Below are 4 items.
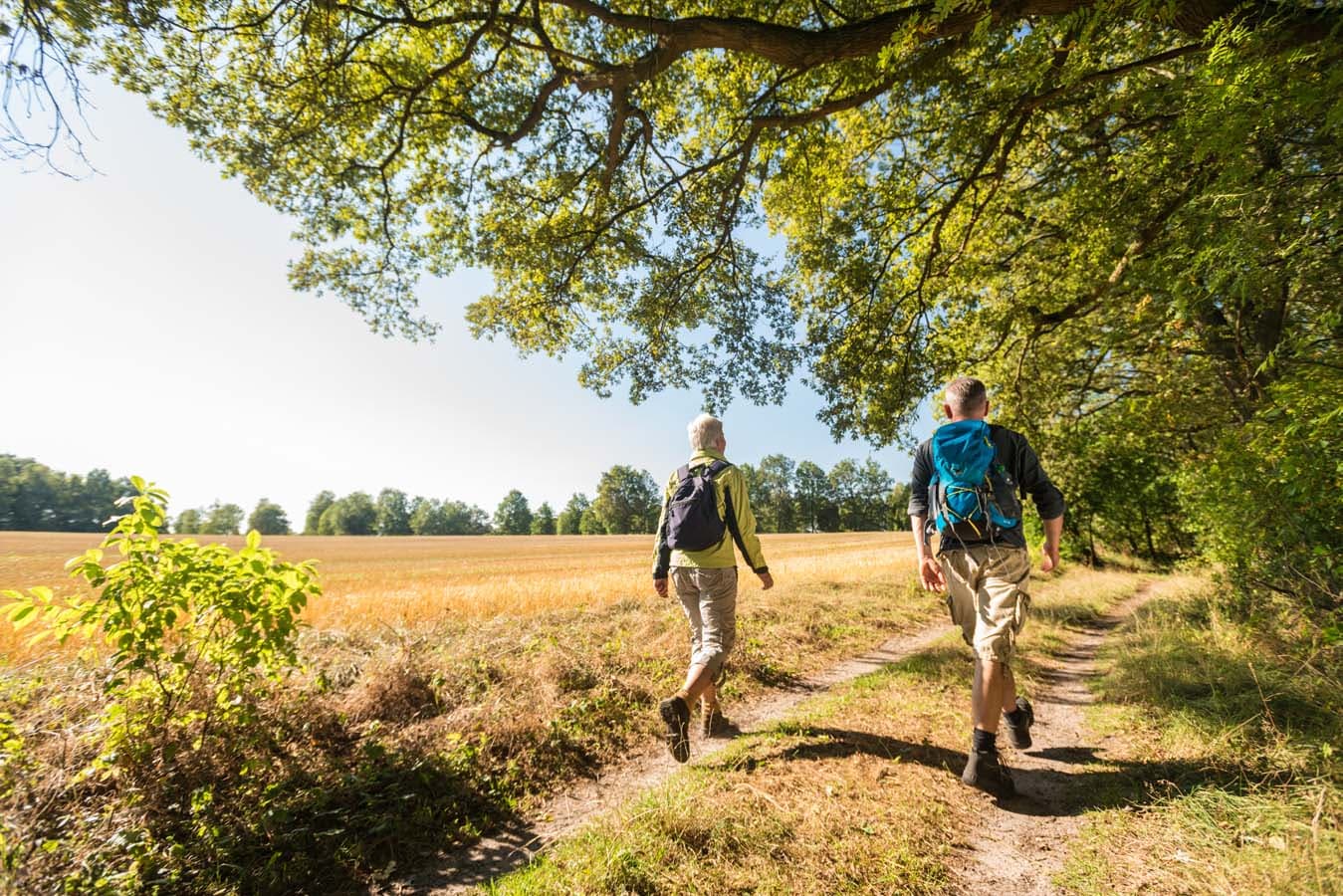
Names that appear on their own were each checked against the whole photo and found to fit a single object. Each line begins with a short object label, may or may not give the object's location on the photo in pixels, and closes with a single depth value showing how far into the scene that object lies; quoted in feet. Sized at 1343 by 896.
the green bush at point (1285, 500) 12.64
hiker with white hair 12.10
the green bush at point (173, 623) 8.18
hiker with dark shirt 9.52
